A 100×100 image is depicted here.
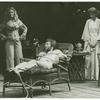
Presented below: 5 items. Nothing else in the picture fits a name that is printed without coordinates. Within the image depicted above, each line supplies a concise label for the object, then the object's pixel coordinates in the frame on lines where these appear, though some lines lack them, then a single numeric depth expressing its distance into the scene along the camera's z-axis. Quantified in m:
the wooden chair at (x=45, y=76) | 5.67
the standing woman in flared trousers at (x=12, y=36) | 6.14
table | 6.71
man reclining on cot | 5.68
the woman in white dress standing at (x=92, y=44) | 6.55
